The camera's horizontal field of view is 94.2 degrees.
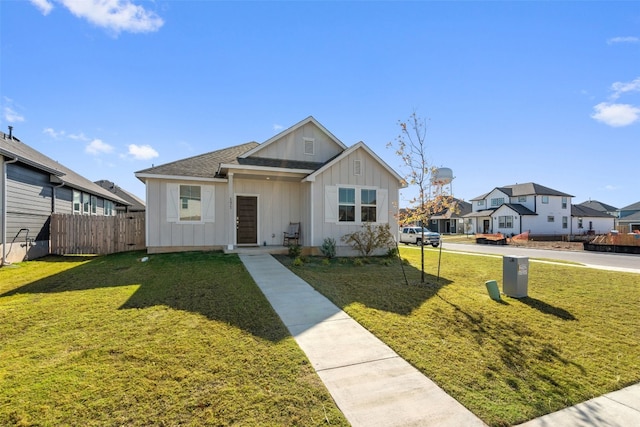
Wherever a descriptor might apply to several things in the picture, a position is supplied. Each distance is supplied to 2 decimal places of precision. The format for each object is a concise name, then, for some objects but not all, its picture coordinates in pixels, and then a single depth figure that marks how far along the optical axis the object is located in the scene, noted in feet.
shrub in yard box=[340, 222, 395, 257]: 39.29
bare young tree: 24.66
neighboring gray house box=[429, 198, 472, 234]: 160.77
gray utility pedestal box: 21.74
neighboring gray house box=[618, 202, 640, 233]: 122.23
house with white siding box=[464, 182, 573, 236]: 118.11
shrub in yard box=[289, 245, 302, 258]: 37.14
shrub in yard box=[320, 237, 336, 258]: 37.65
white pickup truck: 75.87
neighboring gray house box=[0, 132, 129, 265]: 32.55
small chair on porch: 41.37
